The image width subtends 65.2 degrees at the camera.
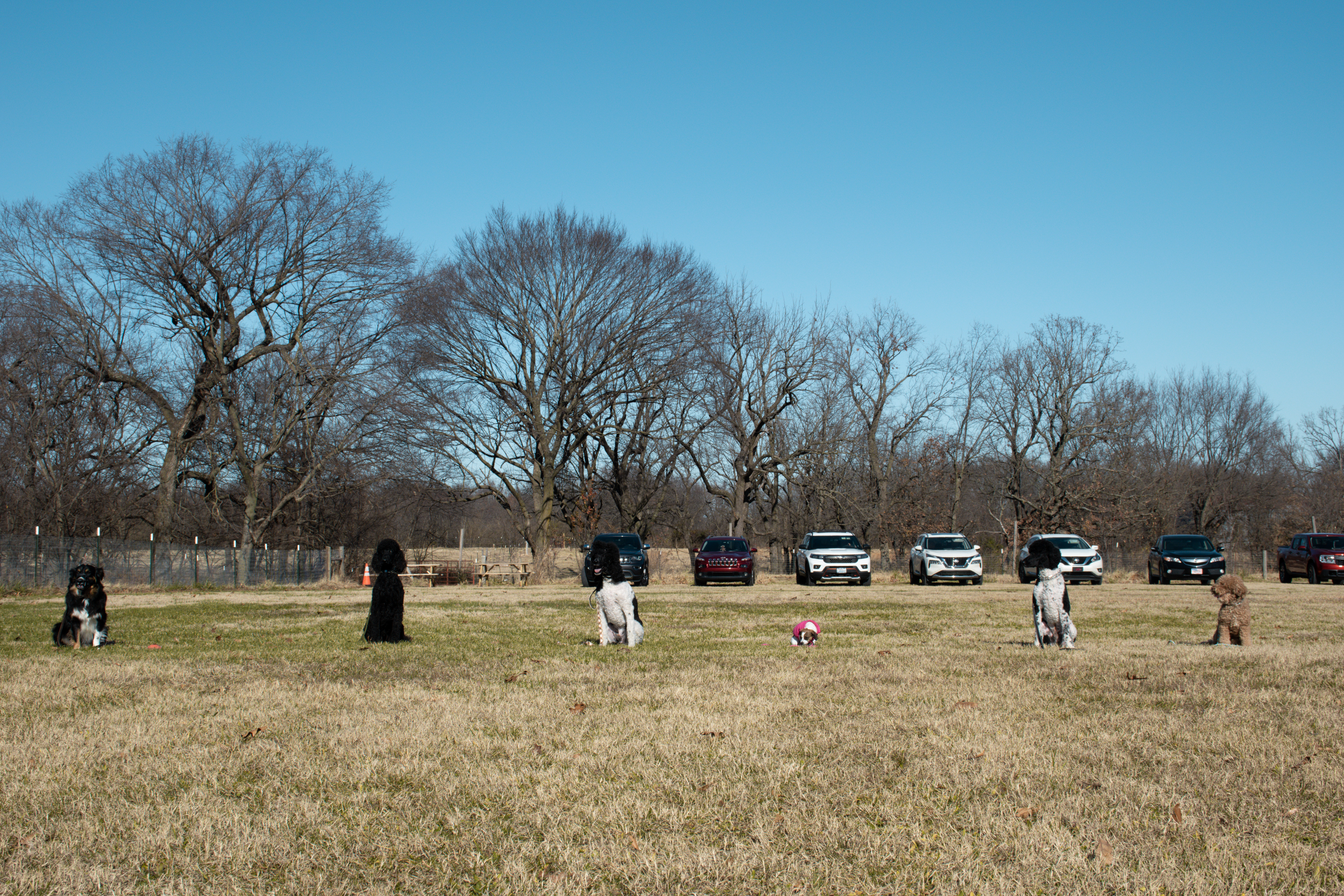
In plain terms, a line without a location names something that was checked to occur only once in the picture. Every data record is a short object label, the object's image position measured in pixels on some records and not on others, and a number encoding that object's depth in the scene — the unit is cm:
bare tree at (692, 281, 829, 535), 4953
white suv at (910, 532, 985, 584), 3247
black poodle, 1286
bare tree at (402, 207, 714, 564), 3994
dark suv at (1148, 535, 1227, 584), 3256
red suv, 3369
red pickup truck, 3241
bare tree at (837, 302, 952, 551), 5266
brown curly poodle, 1180
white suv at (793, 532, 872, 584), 3259
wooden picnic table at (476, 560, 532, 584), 3950
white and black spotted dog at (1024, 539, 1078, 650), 1179
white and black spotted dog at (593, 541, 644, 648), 1238
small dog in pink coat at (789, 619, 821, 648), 1234
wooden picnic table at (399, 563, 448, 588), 3800
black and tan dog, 1223
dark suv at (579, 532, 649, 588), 3212
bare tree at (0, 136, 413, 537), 3316
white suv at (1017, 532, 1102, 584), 3206
